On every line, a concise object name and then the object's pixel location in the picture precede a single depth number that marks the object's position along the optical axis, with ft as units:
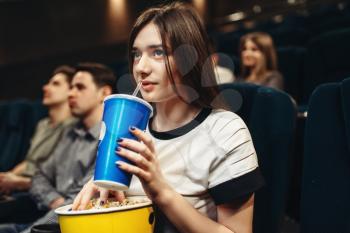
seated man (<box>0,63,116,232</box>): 3.38
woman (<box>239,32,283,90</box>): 5.15
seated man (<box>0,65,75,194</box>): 4.55
